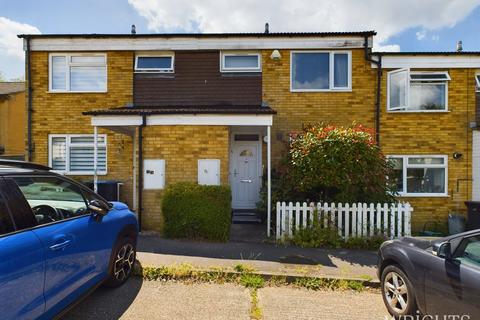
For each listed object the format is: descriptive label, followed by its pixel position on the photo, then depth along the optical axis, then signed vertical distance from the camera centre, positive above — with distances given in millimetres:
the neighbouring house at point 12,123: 13297 +1460
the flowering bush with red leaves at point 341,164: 6379 -87
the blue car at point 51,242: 2357 -806
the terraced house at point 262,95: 8789 +1901
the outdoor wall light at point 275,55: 8906 +3064
